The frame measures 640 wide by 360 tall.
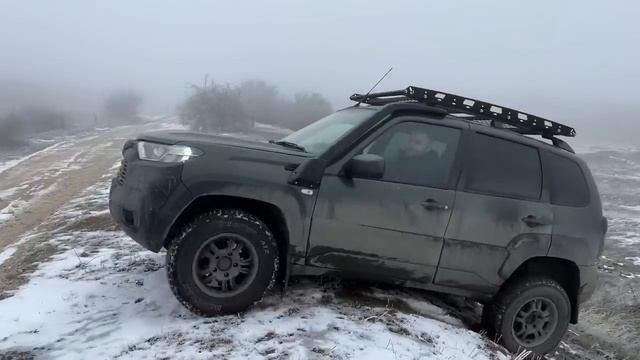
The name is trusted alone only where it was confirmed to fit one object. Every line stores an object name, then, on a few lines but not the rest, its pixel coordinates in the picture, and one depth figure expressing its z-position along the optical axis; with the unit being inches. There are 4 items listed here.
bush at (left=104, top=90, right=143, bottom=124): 2738.9
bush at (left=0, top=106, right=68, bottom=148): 1215.2
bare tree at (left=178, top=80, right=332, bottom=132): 2080.5
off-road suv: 165.3
